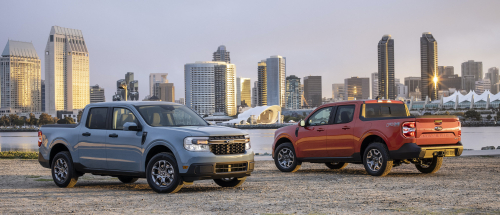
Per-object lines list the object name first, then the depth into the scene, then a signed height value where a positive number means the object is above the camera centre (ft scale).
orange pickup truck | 38.45 -2.67
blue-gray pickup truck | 29.60 -2.45
